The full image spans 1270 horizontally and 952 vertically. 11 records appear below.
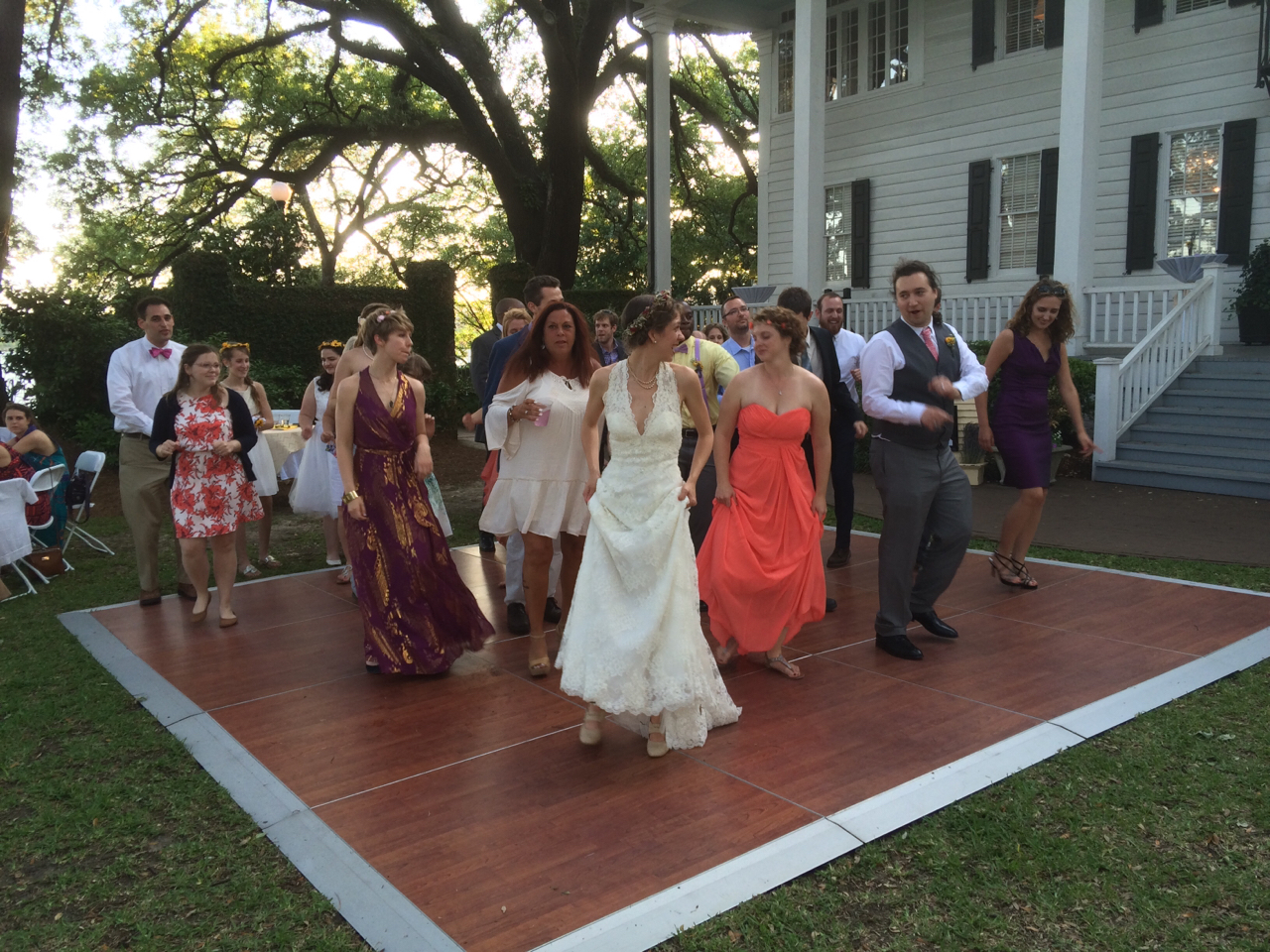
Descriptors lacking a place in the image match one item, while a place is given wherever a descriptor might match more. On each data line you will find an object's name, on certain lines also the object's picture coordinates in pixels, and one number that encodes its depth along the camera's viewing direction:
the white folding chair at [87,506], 9.41
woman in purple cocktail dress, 6.58
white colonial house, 11.49
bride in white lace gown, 4.13
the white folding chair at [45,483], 8.30
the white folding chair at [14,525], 7.66
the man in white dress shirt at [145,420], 7.12
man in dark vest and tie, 5.32
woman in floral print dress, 6.49
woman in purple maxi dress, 5.40
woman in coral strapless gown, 5.17
